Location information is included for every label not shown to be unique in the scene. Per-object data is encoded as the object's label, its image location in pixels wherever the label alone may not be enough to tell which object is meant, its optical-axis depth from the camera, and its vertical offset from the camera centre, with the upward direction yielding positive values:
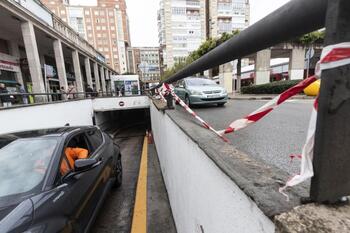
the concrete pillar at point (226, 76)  22.34 +0.50
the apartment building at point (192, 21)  57.94 +18.30
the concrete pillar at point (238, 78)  16.92 +0.13
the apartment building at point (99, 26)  88.69 +27.59
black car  1.88 -1.09
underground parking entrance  3.52 -2.53
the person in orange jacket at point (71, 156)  2.69 -1.09
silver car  7.84 -0.46
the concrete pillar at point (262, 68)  19.53 +1.06
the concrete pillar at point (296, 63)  18.81 +1.37
